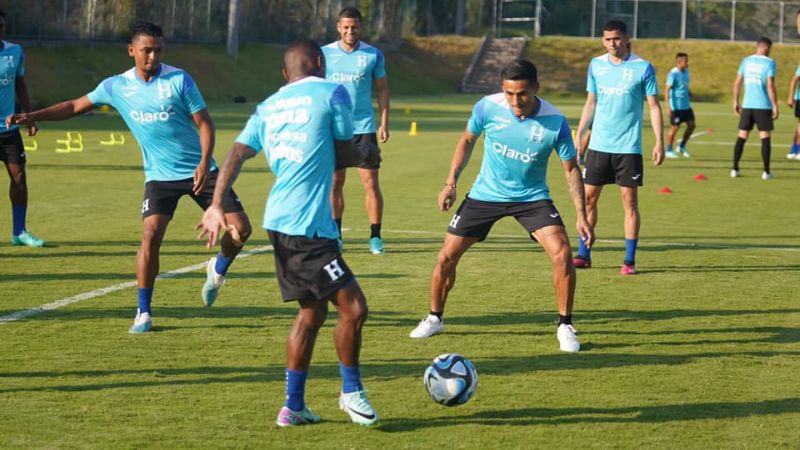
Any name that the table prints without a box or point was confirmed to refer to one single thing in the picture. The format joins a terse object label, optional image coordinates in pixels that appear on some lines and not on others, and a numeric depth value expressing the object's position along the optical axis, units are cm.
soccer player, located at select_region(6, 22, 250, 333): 941
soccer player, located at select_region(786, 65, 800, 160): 2707
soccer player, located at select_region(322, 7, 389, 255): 1330
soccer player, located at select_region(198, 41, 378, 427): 675
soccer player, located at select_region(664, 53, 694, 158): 2818
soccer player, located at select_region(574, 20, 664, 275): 1262
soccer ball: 725
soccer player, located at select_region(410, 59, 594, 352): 908
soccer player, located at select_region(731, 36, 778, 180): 2273
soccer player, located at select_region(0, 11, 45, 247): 1363
